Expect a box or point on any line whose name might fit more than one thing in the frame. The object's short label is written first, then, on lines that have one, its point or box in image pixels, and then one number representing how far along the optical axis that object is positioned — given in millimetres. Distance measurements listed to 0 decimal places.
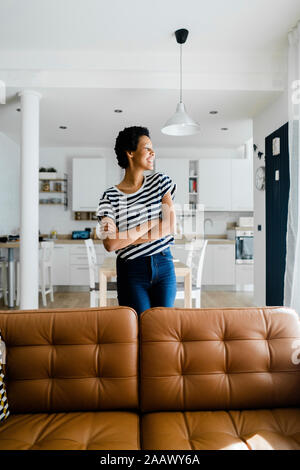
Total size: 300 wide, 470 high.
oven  6031
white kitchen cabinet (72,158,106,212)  6266
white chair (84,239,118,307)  3262
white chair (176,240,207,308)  3314
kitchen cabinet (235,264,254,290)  6027
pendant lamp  3158
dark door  3730
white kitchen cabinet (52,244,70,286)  6031
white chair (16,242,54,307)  4909
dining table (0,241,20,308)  4633
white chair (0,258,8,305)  4950
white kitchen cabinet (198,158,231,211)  6352
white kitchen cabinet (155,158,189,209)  6332
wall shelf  6434
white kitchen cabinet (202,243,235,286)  6062
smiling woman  1562
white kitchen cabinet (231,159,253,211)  6355
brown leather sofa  1291
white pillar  3641
